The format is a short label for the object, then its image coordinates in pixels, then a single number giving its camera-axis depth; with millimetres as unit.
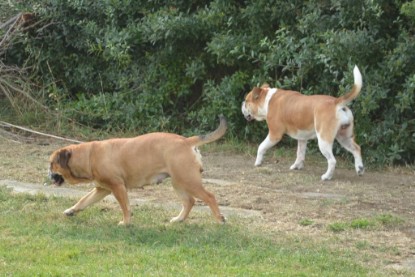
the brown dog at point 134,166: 16828
